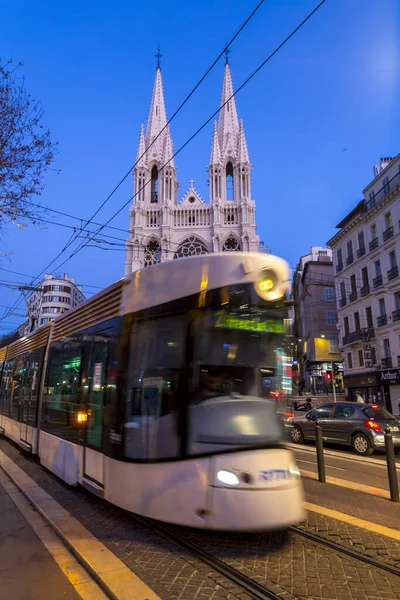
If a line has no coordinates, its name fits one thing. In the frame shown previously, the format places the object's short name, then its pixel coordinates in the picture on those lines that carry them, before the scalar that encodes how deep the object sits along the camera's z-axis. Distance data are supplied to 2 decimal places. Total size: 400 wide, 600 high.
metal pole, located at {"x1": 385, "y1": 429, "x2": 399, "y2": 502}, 6.38
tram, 4.11
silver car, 10.91
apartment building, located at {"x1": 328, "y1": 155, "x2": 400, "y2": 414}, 28.88
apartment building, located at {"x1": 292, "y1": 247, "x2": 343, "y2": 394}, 46.65
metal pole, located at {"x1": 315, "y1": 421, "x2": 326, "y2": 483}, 7.61
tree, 8.58
